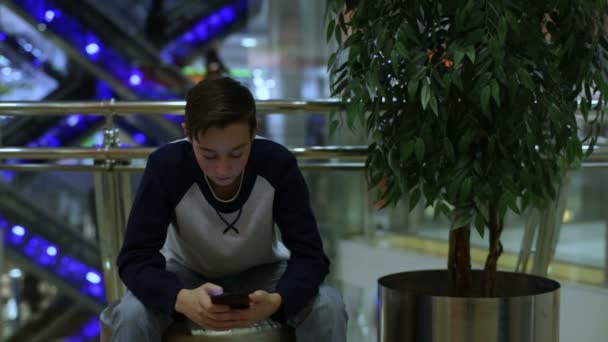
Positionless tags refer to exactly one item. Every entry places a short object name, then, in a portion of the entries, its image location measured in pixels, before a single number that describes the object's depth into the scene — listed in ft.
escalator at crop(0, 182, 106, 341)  29.25
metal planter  7.27
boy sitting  6.46
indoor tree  6.91
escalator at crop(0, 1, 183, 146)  34.24
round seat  6.63
